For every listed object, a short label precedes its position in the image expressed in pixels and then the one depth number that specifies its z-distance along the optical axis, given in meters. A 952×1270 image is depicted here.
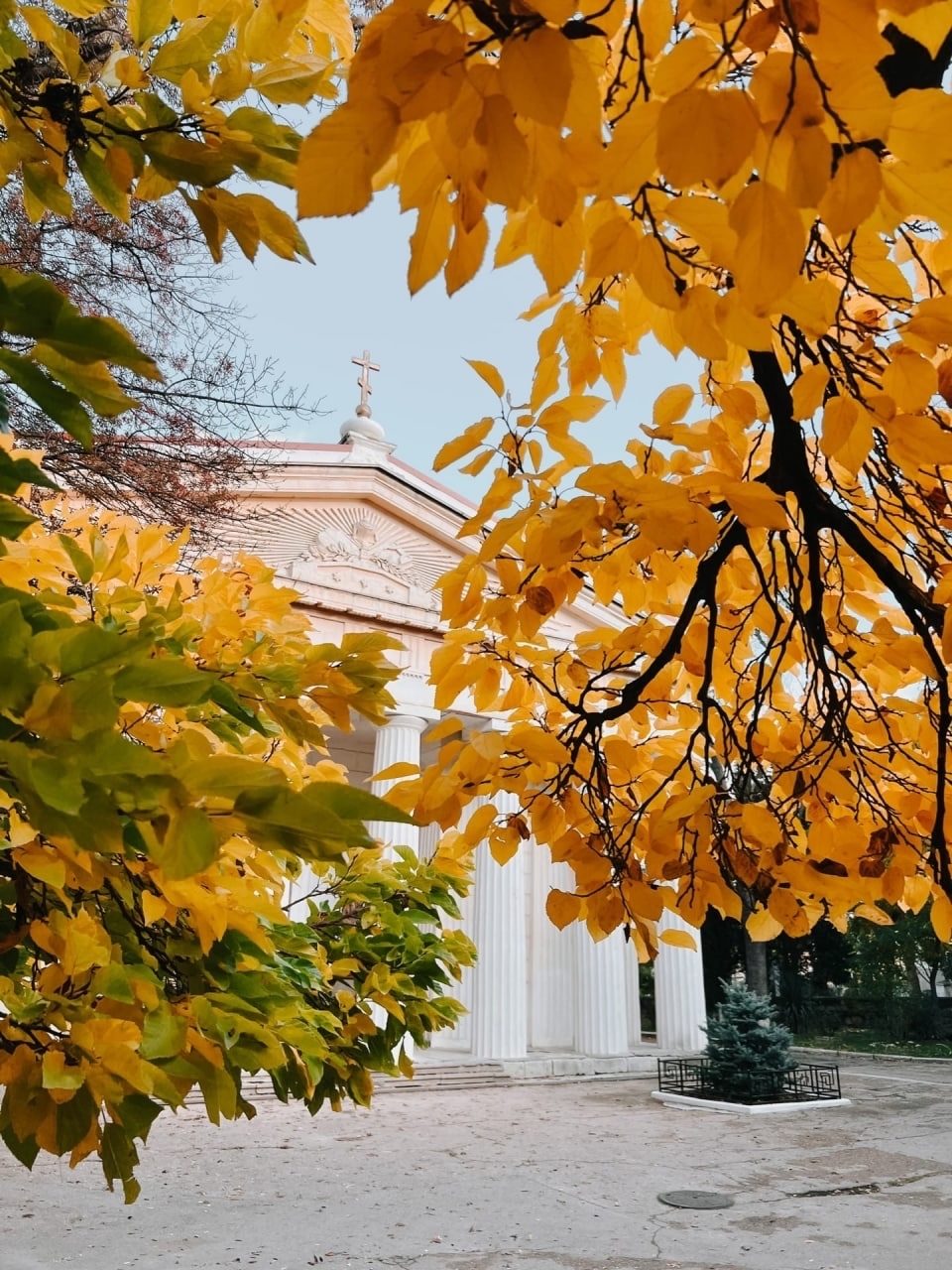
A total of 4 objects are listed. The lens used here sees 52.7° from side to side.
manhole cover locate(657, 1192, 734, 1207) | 7.60
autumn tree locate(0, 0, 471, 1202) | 0.66
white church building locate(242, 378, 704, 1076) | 16.41
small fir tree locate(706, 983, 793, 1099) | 14.90
